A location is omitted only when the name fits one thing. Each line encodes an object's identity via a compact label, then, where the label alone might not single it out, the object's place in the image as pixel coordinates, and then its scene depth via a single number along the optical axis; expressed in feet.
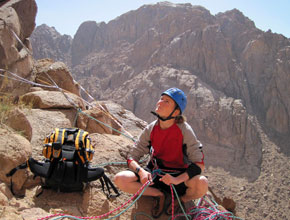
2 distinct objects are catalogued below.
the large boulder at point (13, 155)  7.76
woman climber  7.85
